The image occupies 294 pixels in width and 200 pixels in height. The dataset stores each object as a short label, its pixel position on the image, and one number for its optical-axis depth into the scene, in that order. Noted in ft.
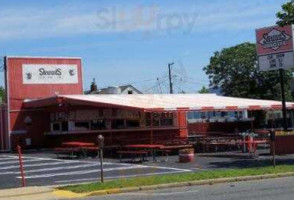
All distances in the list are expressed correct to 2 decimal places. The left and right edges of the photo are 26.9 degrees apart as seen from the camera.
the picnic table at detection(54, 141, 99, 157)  105.99
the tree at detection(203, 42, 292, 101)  215.31
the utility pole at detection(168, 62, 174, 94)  284.20
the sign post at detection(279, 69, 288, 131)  98.56
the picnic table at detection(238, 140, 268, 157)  96.36
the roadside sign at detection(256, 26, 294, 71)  98.32
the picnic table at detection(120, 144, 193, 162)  93.78
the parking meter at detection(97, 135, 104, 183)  59.82
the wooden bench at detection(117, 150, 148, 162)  91.75
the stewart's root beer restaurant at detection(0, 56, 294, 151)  124.06
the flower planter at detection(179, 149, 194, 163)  87.13
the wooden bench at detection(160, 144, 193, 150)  100.32
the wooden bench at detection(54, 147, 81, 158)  106.38
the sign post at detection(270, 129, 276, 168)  72.49
